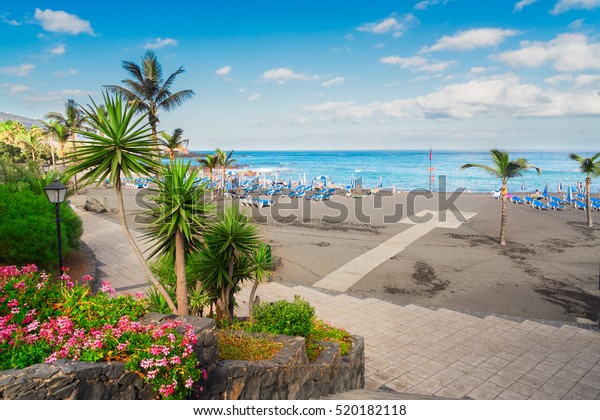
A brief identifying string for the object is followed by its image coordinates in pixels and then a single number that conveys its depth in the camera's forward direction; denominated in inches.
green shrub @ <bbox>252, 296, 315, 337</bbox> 246.7
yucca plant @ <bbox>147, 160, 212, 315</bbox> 225.3
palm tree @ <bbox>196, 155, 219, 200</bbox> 1350.9
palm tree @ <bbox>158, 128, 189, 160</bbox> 1043.3
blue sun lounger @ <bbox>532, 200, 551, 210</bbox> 1245.5
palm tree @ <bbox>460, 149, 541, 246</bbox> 789.2
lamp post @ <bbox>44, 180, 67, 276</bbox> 332.8
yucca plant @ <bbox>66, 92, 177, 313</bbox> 209.5
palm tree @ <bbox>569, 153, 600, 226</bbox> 914.7
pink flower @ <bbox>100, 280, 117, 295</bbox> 187.3
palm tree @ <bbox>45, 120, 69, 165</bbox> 1505.9
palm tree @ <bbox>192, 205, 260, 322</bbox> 262.2
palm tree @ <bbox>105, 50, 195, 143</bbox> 744.3
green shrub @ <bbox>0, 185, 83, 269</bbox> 380.5
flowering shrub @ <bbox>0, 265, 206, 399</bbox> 131.0
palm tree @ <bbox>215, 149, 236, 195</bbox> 1364.3
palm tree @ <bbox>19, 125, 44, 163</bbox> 1682.2
